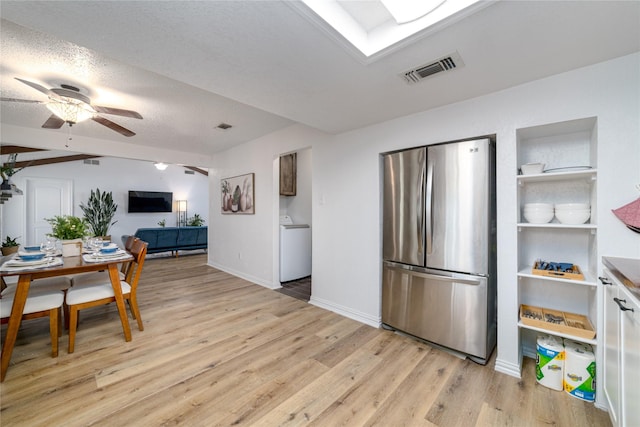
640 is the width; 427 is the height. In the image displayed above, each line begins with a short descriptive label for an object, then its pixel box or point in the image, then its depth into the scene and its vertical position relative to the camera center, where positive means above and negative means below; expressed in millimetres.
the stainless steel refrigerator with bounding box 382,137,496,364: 1998 -274
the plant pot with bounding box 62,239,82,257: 2623 -358
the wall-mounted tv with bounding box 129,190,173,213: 7574 +384
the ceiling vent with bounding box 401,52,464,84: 1574 +967
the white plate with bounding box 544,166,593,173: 1714 +312
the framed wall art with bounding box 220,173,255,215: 4395 +348
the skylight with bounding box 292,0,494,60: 1235 +1041
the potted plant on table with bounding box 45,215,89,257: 2631 -217
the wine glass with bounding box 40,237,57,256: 2622 -366
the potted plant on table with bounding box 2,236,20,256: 4086 -561
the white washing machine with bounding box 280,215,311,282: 4199 -671
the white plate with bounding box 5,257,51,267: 2023 -408
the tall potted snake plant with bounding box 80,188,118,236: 6750 +70
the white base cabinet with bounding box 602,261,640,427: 994 -649
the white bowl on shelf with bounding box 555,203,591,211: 1720 +45
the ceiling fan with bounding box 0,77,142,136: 2412 +1058
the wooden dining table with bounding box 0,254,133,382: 1841 -538
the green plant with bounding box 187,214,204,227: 8336 -258
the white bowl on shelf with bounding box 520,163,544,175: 1837 +329
